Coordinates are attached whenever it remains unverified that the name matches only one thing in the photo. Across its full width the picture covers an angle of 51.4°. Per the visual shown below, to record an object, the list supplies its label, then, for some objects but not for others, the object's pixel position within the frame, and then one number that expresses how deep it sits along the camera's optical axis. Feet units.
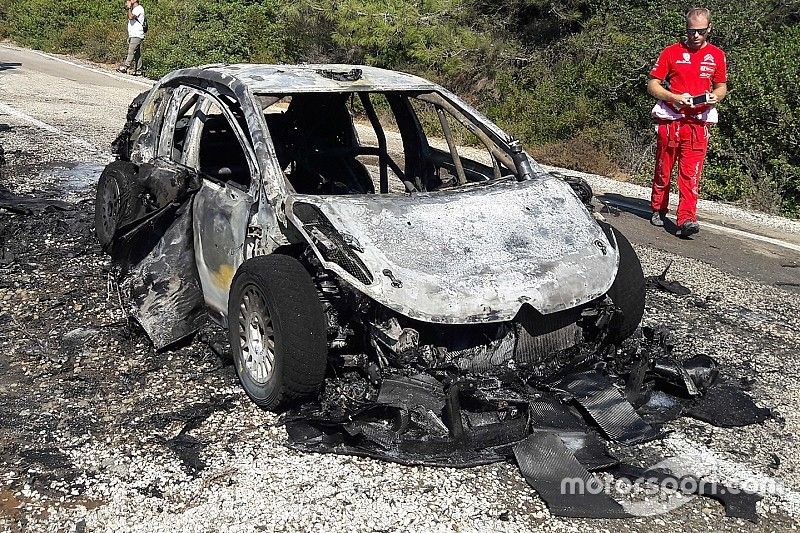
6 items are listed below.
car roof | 15.95
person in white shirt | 65.16
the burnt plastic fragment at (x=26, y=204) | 23.95
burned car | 12.61
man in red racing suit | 25.57
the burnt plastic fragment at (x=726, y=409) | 13.93
